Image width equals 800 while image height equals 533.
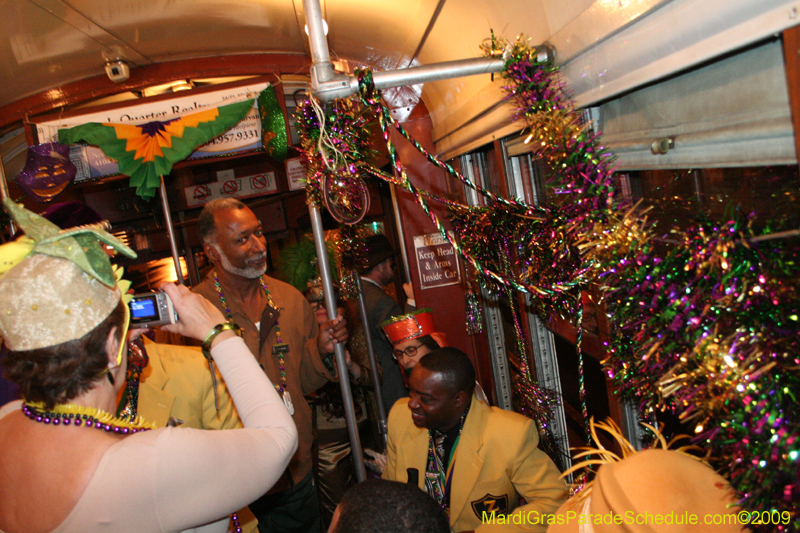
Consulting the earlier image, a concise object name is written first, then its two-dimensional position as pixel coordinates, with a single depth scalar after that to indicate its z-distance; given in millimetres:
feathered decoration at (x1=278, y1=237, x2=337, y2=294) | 4801
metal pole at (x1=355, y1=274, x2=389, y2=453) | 3172
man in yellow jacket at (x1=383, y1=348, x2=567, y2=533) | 2059
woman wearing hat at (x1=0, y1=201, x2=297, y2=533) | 1123
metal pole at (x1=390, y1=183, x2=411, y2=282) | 4273
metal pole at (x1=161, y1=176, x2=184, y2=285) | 3227
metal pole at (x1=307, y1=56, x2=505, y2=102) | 1451
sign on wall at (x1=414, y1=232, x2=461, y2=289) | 4152
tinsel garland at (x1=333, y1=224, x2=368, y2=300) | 3406
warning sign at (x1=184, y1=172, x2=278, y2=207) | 6012
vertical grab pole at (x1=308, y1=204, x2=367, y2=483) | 2561
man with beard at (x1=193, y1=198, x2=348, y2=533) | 2807
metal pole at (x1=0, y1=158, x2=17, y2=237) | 3291
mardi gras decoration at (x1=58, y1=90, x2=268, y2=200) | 3174
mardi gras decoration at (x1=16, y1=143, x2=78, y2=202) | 3170
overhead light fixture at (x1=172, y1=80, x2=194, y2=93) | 4105
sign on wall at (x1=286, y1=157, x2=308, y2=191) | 5816
